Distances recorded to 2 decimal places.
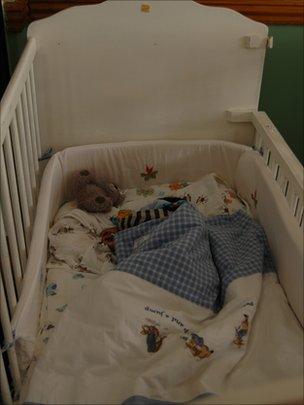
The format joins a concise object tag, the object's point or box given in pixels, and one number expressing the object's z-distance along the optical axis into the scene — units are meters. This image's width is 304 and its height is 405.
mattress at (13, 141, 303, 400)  1.01
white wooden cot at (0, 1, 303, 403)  1.46
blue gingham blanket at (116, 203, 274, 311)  1.12
